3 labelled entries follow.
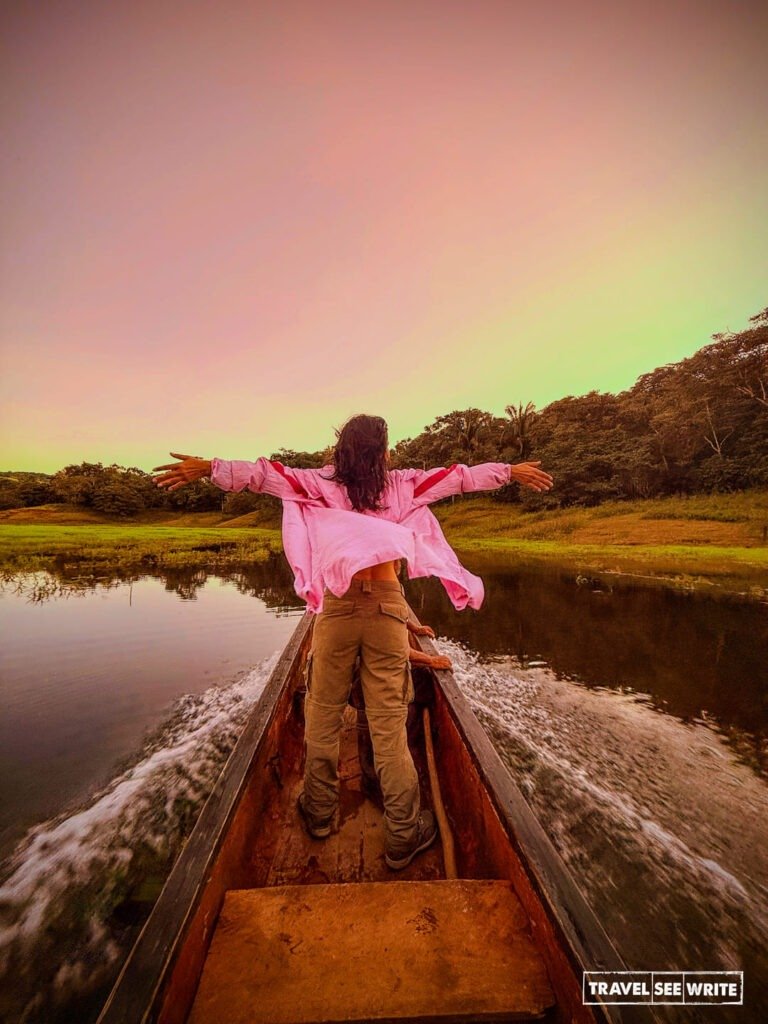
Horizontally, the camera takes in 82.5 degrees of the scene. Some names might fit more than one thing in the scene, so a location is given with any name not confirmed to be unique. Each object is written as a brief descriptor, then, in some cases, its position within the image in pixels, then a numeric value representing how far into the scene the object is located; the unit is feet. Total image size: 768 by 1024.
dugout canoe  4.68
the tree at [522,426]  163.53
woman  7.47
